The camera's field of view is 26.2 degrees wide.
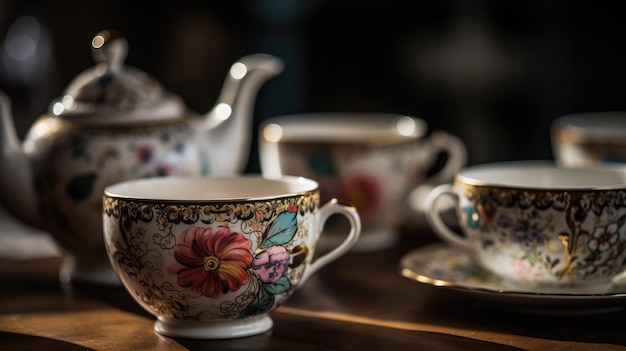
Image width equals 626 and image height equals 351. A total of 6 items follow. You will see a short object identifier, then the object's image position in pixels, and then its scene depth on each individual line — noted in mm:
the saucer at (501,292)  559
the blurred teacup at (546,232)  567
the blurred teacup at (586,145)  714
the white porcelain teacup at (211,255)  526
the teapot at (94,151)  641
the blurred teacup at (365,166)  742
